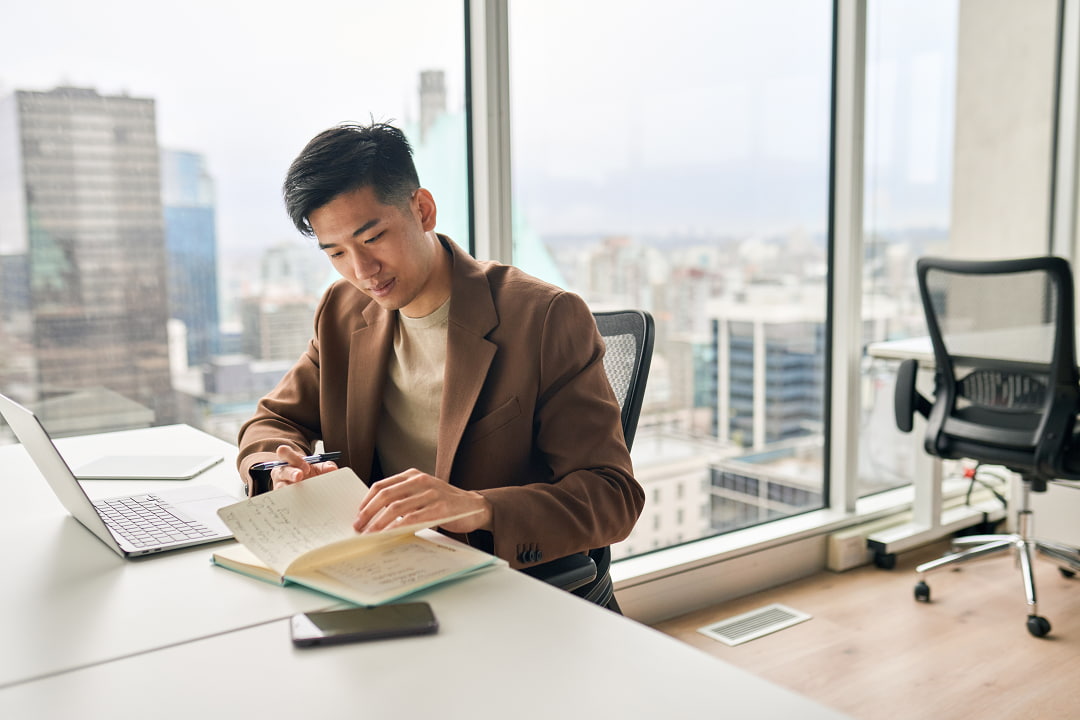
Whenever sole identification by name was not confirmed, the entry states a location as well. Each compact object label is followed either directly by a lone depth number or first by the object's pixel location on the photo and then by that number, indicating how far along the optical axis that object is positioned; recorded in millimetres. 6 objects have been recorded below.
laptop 1235
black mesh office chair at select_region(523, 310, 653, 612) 1436
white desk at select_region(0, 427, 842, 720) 816
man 1393
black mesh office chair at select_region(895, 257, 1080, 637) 2752
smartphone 945
